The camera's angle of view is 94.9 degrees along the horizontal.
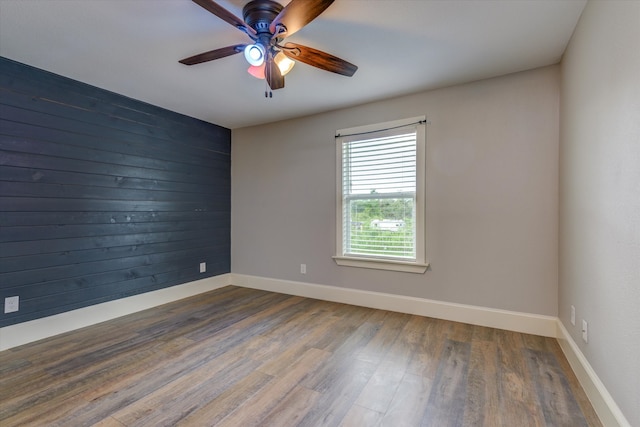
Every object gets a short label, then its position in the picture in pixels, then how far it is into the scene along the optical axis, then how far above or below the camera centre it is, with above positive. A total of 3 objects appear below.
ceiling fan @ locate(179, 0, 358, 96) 1.53 +1.08
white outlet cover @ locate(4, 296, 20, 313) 2.44 -0.77
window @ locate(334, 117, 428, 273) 3.17 +0.22
